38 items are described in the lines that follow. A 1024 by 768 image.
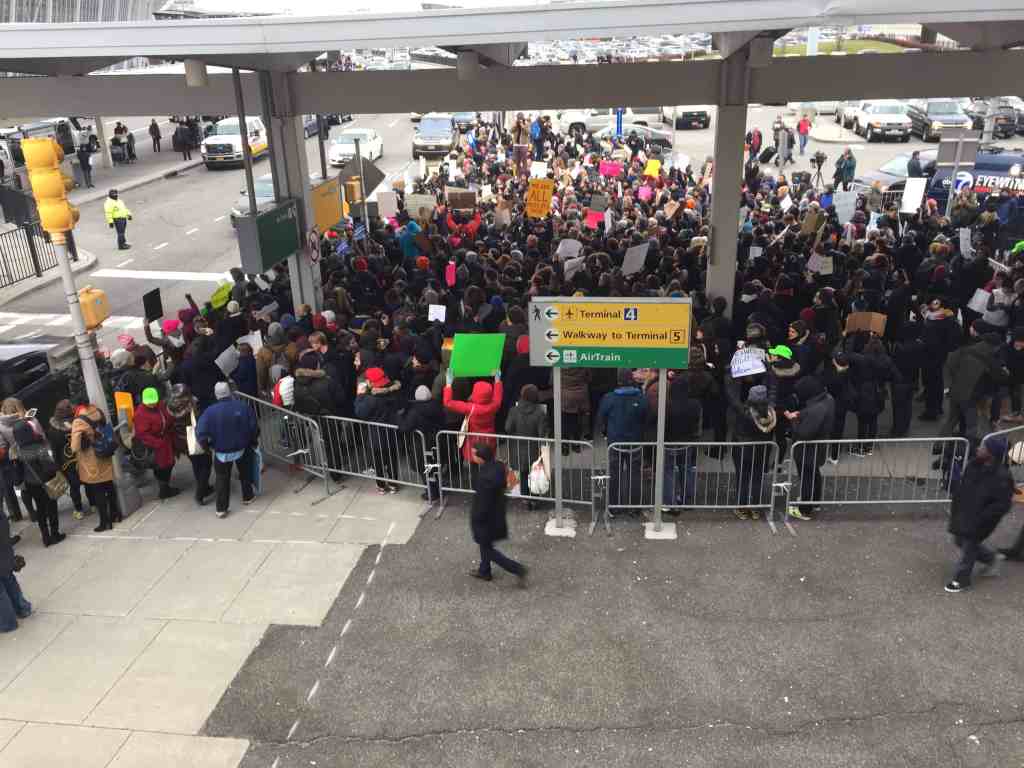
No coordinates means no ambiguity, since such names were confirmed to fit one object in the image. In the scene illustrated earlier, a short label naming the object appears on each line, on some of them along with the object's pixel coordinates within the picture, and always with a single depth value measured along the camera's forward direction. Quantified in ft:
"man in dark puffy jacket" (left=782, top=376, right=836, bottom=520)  27.12
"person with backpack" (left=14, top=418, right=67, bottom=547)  26.91
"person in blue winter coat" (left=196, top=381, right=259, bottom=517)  28.94
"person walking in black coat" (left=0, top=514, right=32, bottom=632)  23.24
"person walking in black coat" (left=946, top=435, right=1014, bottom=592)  22.52
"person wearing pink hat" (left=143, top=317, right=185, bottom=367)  36.58
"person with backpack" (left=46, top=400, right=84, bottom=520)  27.99
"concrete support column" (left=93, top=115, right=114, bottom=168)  103.81
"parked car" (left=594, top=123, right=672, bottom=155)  106.22
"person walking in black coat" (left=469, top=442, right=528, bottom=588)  23.43
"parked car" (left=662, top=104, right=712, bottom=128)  129.59
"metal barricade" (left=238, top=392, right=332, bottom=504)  31.24
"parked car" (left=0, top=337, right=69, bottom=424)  34.45
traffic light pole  27.35
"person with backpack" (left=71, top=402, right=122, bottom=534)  27.71
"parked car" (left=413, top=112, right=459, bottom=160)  109.40
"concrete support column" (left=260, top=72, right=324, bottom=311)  39.17
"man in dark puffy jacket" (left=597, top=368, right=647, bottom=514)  27.61
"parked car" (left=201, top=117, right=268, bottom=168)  107.96
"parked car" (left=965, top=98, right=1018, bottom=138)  108.88
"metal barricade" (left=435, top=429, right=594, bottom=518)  28.81
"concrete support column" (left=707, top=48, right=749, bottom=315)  35.99
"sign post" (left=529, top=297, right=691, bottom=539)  24.56
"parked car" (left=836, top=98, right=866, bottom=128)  120.16
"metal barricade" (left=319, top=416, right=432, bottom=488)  30.17
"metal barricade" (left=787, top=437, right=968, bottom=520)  27.91
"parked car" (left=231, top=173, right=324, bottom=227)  78.18
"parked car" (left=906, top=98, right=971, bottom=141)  105.29
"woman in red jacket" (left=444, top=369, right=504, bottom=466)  28.60
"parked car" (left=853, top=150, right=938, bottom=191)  71.97
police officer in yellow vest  72.64
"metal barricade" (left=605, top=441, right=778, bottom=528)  27.91
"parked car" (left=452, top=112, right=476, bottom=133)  119.14
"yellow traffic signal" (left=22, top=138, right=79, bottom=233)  25.34
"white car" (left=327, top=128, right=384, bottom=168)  107.24
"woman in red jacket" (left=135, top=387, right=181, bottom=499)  29.84
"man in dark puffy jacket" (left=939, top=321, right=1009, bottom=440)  29.22
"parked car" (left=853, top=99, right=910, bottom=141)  110.22
